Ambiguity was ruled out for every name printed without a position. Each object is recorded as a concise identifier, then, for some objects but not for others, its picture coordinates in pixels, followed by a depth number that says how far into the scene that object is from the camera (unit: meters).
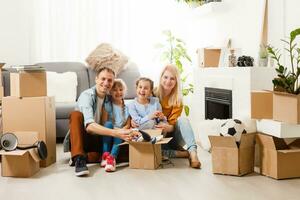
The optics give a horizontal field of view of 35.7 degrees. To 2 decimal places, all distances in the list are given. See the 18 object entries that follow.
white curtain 5.95
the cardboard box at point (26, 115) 3.72
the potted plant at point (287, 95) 3.16
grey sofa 5.34
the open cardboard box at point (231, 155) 3.35
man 3.60
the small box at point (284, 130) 3.19
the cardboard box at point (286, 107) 3.15
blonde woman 3.92
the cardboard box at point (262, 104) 3.44
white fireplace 3.84
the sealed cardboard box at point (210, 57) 4.75
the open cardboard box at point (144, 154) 3.62
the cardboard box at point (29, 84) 3.73
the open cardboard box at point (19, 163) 3.42
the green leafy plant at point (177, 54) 5.69
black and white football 3.35
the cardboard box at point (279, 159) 3.23
